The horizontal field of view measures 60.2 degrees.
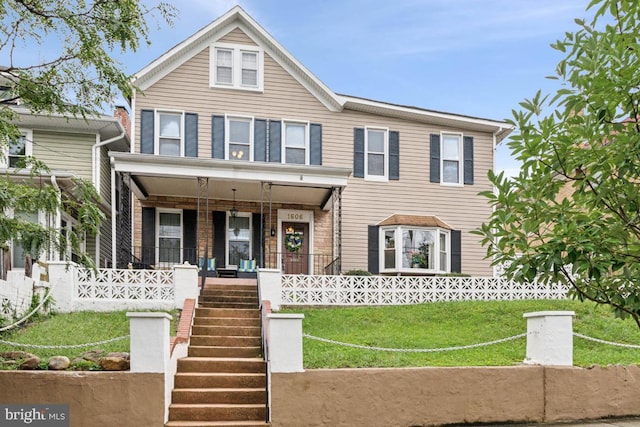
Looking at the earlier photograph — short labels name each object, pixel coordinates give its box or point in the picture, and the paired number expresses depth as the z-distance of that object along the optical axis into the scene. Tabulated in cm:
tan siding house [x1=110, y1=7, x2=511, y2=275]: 1702
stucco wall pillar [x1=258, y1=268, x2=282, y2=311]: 1324
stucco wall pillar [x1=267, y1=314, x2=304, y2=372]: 727
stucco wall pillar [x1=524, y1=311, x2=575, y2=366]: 805
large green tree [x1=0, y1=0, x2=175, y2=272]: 698
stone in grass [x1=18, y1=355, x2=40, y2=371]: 717
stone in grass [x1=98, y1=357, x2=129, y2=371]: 705
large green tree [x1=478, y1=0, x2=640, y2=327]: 419
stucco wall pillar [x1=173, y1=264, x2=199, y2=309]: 1245
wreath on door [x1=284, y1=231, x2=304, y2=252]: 1788
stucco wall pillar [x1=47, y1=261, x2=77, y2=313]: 1229
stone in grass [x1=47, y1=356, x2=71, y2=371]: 711
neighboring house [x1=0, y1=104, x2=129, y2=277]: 1708
